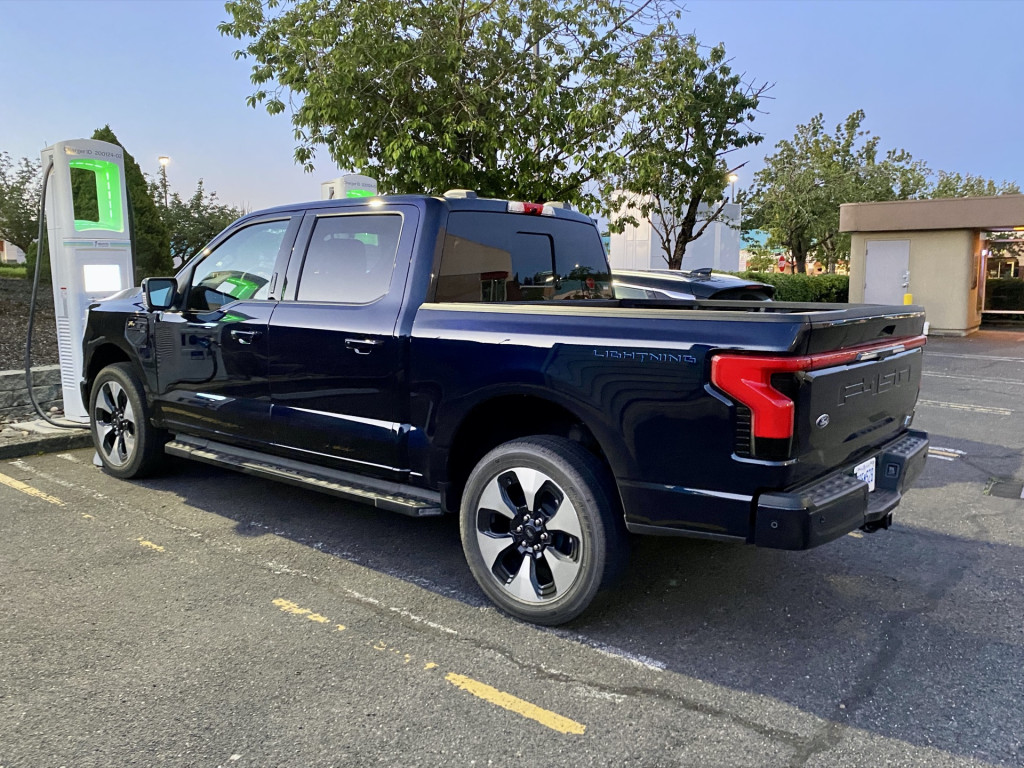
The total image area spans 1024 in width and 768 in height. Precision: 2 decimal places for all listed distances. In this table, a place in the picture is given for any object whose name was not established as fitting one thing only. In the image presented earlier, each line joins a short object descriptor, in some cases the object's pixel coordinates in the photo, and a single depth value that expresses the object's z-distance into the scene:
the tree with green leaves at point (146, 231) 18.43
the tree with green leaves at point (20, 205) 22.14
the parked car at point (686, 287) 8.12
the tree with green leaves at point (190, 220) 26.39
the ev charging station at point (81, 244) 7.14
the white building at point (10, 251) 63.66
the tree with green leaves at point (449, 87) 9.66
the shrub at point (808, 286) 23.62
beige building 18.94
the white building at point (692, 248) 32.31
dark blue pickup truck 2.98
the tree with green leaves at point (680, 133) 11.62
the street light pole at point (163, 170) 26.99
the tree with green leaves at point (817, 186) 32.03
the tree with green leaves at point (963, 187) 45.67
